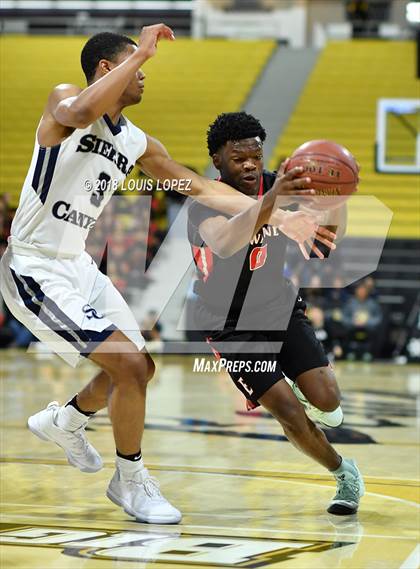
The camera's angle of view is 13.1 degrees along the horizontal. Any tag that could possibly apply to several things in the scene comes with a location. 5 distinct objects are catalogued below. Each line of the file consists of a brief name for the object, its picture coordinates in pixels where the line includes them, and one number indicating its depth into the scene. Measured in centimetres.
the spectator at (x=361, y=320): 2386
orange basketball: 716
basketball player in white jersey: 797
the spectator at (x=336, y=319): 2362
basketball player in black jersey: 851
